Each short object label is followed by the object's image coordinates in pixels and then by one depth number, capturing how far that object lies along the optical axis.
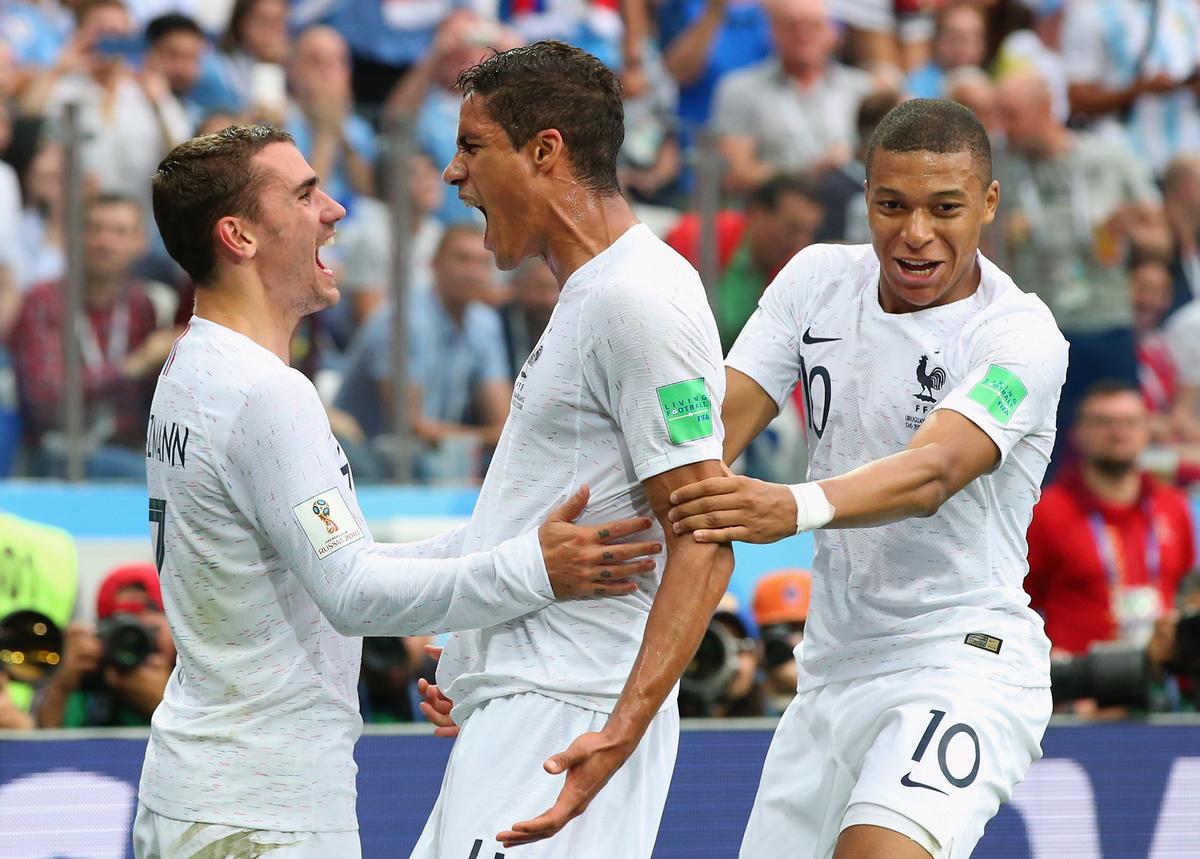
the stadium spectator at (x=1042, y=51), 20.36
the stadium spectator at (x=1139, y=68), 20.12
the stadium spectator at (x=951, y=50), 20.44
